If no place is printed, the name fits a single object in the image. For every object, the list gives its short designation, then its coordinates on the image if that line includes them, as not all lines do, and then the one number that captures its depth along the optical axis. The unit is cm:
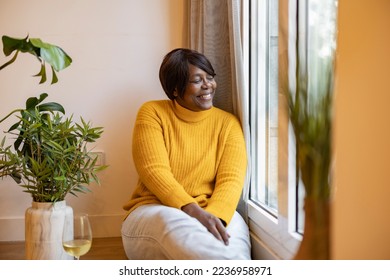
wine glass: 141
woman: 172
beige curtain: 192
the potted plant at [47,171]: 181
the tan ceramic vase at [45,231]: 181
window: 145
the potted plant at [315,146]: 74
